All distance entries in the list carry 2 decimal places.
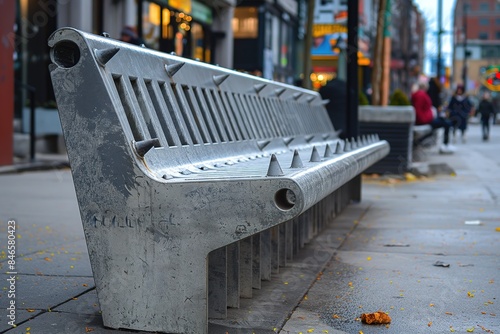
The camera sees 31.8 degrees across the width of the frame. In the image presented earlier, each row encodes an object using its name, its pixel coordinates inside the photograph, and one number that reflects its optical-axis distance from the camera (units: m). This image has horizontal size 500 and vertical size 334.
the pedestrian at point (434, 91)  31.11
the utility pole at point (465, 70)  71.09
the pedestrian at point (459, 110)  31.42
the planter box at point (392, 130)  13.72
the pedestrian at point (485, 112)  34.42
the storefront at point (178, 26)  23.61
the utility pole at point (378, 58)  17.88
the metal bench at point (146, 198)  3.71
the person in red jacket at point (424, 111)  20.20
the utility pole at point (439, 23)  37.21
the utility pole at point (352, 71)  10.30
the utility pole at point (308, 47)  20.69
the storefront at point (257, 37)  38.44
